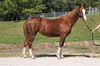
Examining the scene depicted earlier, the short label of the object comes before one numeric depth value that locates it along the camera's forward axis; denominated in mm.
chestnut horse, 12078
